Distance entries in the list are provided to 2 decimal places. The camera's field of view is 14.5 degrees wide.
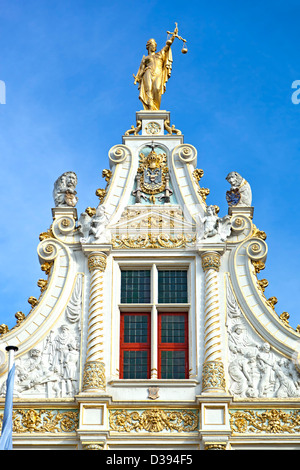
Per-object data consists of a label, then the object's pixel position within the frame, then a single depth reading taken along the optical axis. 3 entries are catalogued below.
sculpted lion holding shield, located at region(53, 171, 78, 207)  27.38
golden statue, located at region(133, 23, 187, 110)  29.11
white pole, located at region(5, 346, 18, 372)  23.58
